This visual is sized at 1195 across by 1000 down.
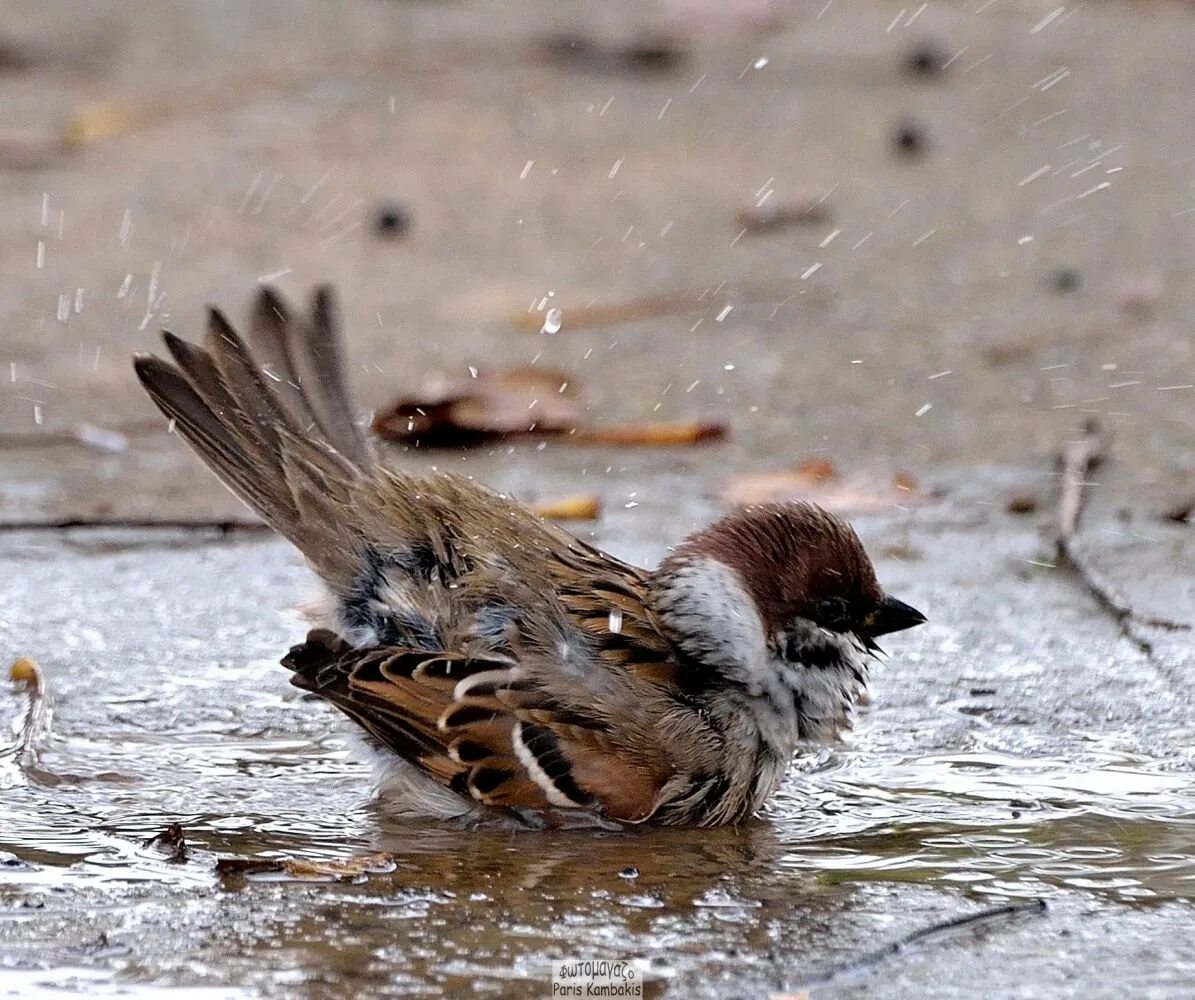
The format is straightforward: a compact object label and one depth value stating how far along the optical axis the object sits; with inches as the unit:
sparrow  296.5
